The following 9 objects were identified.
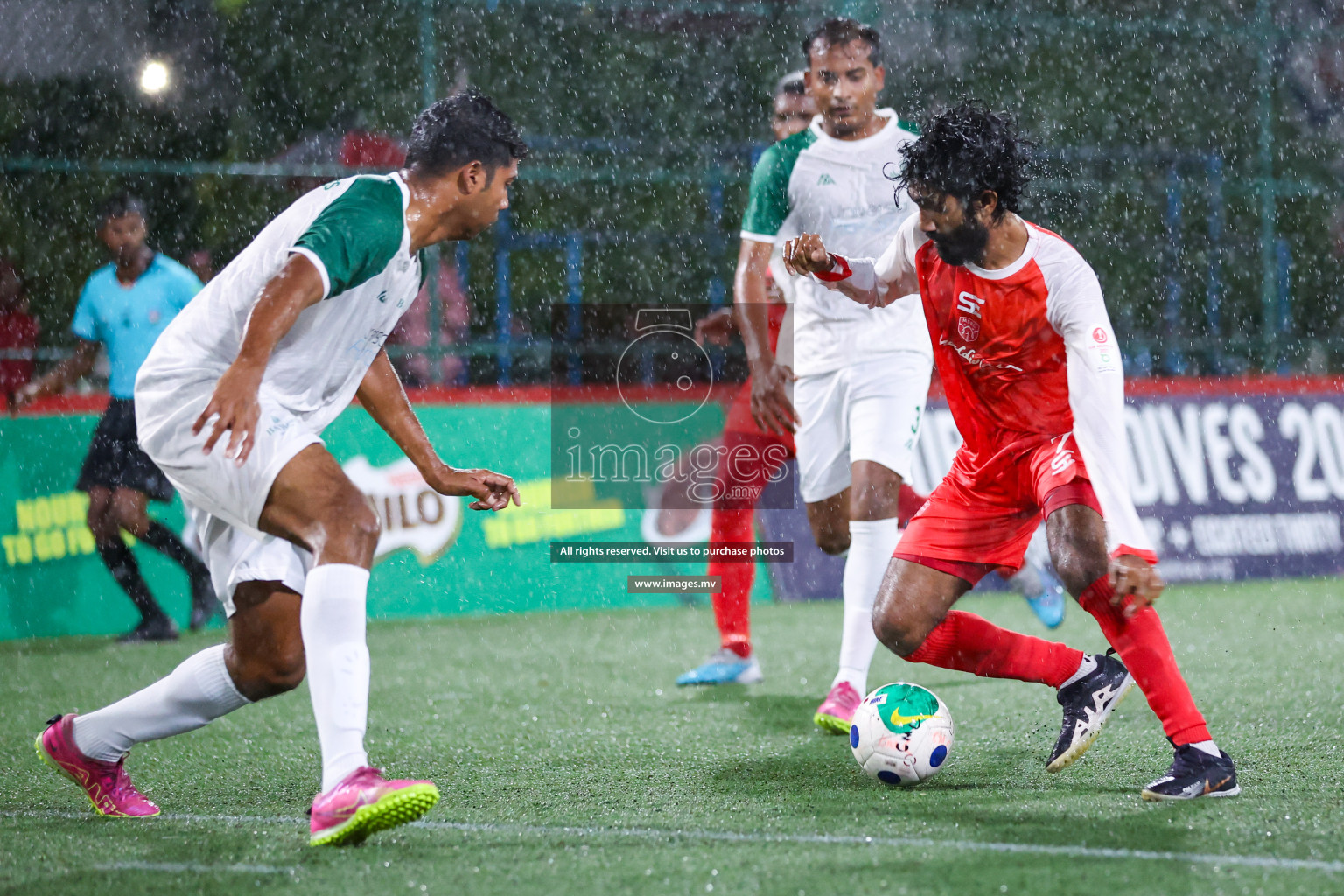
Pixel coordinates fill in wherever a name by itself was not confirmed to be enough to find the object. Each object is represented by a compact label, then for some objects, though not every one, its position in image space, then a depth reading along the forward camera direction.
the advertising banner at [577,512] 15.33
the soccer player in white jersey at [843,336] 9.80
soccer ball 7.46
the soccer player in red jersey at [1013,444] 6.93
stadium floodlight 23.31
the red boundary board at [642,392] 15.57
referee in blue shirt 14.62
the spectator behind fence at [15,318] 19.91
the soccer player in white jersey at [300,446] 6.21
